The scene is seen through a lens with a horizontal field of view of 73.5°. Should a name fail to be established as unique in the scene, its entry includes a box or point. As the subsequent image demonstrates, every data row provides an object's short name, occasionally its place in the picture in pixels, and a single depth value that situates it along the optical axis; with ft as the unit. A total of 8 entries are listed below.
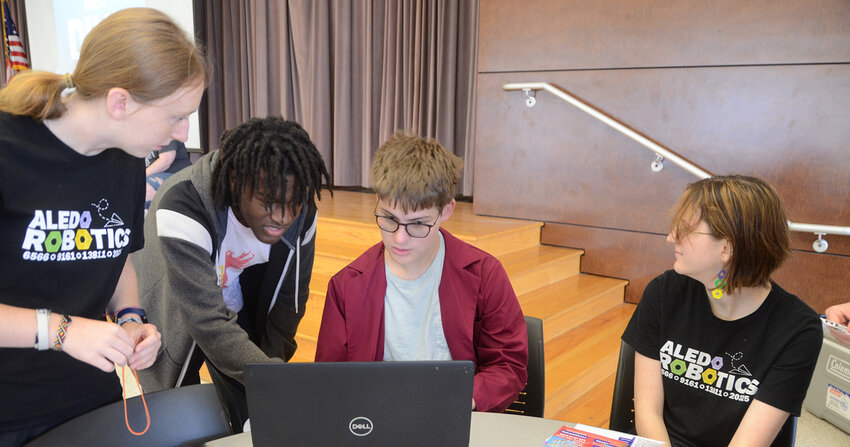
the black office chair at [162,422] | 3.47
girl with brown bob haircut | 4.06
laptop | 2.62
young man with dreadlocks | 4.23
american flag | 13.46
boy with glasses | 4.48
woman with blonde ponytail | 3.18
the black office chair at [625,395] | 4.82
